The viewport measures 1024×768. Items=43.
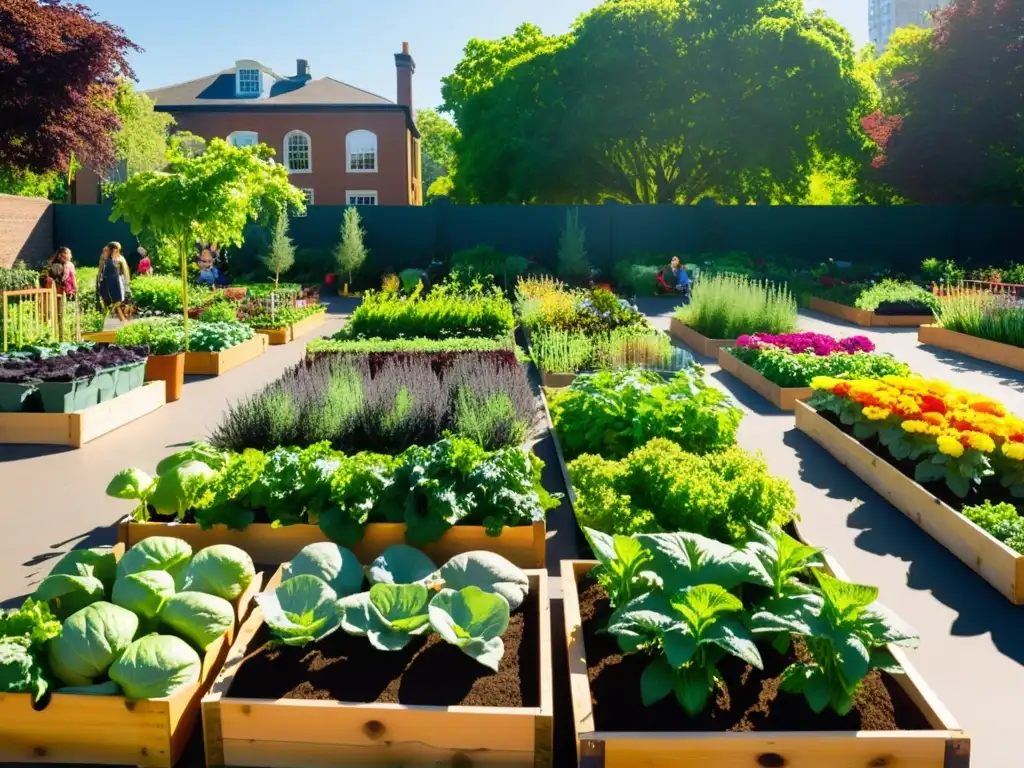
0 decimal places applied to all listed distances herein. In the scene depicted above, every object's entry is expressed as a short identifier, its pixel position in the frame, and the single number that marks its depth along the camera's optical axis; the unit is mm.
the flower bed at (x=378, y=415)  6188
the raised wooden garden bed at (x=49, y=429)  7270
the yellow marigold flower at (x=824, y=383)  7562
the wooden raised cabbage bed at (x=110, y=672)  2953
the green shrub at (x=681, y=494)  4285
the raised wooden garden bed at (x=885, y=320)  16438
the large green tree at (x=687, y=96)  28203
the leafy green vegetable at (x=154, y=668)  2941
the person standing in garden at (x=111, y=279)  13922
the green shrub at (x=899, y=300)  16641
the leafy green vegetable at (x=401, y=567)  3705
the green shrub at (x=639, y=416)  5715
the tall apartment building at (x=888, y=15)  160875
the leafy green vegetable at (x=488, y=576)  3572
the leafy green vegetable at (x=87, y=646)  3016
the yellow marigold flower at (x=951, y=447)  5199
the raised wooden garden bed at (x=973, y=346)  11539
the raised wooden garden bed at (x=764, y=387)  8859
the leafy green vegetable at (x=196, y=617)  3266
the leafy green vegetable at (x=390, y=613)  3156
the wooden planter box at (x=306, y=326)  14570
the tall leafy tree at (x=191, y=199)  10836
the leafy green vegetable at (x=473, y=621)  3057
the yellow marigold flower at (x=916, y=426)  5676
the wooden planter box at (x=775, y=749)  2707
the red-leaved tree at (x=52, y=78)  20438
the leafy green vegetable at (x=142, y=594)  3316
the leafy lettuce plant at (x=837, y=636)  2807
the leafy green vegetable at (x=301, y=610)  3172
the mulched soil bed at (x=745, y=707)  2826
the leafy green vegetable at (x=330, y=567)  3666
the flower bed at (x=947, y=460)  4676
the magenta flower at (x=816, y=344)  9984
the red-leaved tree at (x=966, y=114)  25438
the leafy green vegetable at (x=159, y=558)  3580
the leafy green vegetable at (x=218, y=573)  3619
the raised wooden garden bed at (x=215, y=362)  10859
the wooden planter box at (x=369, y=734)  2842
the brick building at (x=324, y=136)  36531
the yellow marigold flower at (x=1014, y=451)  5062
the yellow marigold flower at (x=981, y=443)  5180
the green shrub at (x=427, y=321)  10656
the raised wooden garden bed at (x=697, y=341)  12383
